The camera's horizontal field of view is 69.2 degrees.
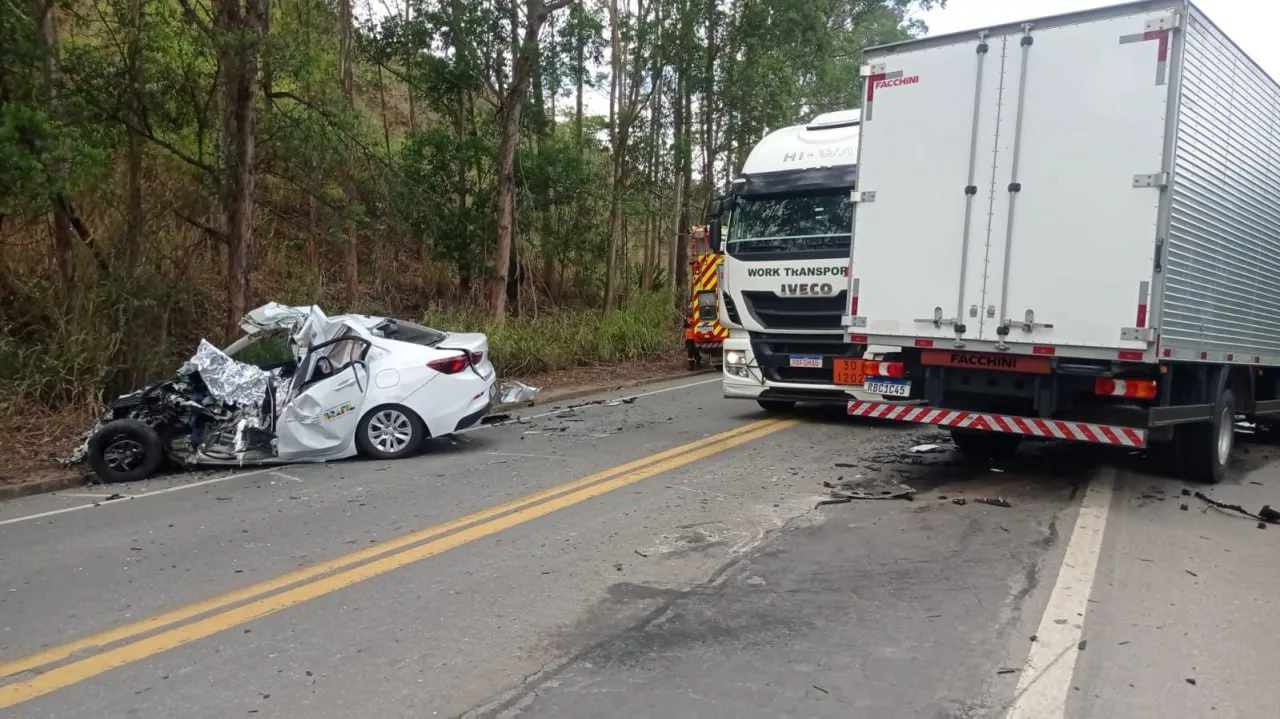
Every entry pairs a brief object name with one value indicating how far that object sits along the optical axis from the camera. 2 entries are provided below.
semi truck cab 10.79
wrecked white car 8.80
